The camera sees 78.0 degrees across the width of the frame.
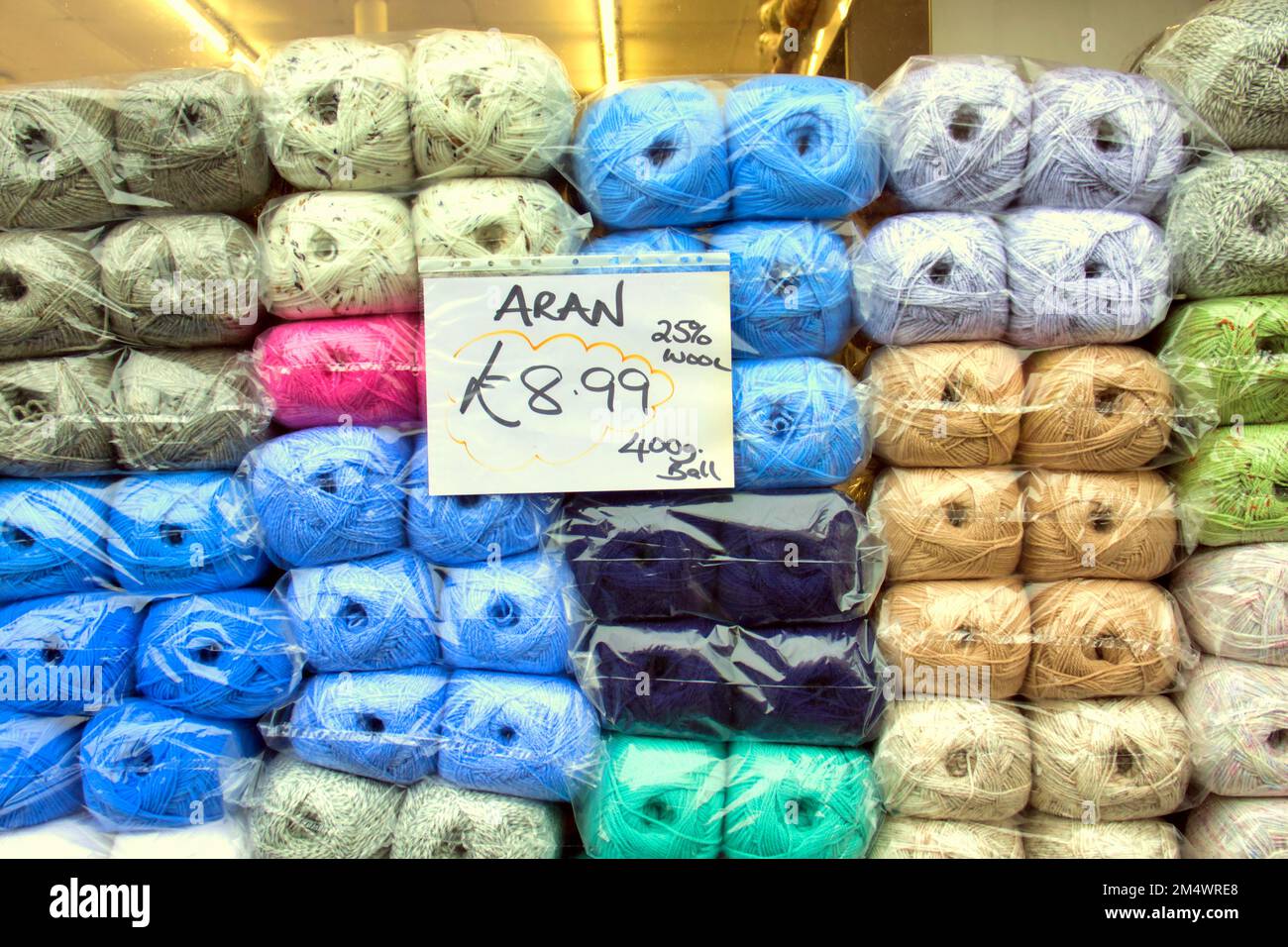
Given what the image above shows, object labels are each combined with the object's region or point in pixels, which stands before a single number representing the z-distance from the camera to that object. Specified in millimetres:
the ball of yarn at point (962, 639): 1099
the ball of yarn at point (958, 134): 1075
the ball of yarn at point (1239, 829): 1093
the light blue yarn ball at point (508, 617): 1112
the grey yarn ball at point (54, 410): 1113
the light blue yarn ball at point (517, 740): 1103
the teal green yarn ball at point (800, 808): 1086
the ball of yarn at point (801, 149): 1075
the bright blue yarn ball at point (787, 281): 1090
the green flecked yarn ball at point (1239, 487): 1096
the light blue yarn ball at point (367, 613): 1112
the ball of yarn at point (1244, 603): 1098
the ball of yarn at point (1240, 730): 1088
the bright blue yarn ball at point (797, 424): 1089
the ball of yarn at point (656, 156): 1075
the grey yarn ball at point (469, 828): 1107
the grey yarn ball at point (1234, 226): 1084
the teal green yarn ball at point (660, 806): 1094
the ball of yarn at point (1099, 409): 1085
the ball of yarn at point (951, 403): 1087
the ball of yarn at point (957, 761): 1080
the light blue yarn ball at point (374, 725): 1116
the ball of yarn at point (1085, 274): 1073
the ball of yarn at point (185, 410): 1111
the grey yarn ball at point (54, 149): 1080
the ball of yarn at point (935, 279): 1069
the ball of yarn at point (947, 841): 1103
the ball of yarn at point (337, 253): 1080
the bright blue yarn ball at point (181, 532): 1114
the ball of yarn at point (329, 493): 1085
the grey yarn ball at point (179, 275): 1097
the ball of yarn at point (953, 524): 1092
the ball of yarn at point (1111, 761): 1086
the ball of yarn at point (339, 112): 1070
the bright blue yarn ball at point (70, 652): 1121
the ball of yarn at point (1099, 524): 1100
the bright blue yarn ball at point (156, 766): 1114
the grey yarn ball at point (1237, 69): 1082
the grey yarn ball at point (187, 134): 1075
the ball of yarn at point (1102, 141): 1086
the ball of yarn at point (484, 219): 1084
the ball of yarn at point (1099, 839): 1108
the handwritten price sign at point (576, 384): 1108
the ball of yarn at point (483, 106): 1066
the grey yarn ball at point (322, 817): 1115
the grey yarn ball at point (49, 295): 1091
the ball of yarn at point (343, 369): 1100
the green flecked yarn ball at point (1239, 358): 1092
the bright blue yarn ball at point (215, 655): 1114
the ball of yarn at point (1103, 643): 1100
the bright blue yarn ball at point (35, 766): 1142
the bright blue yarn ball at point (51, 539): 1125
